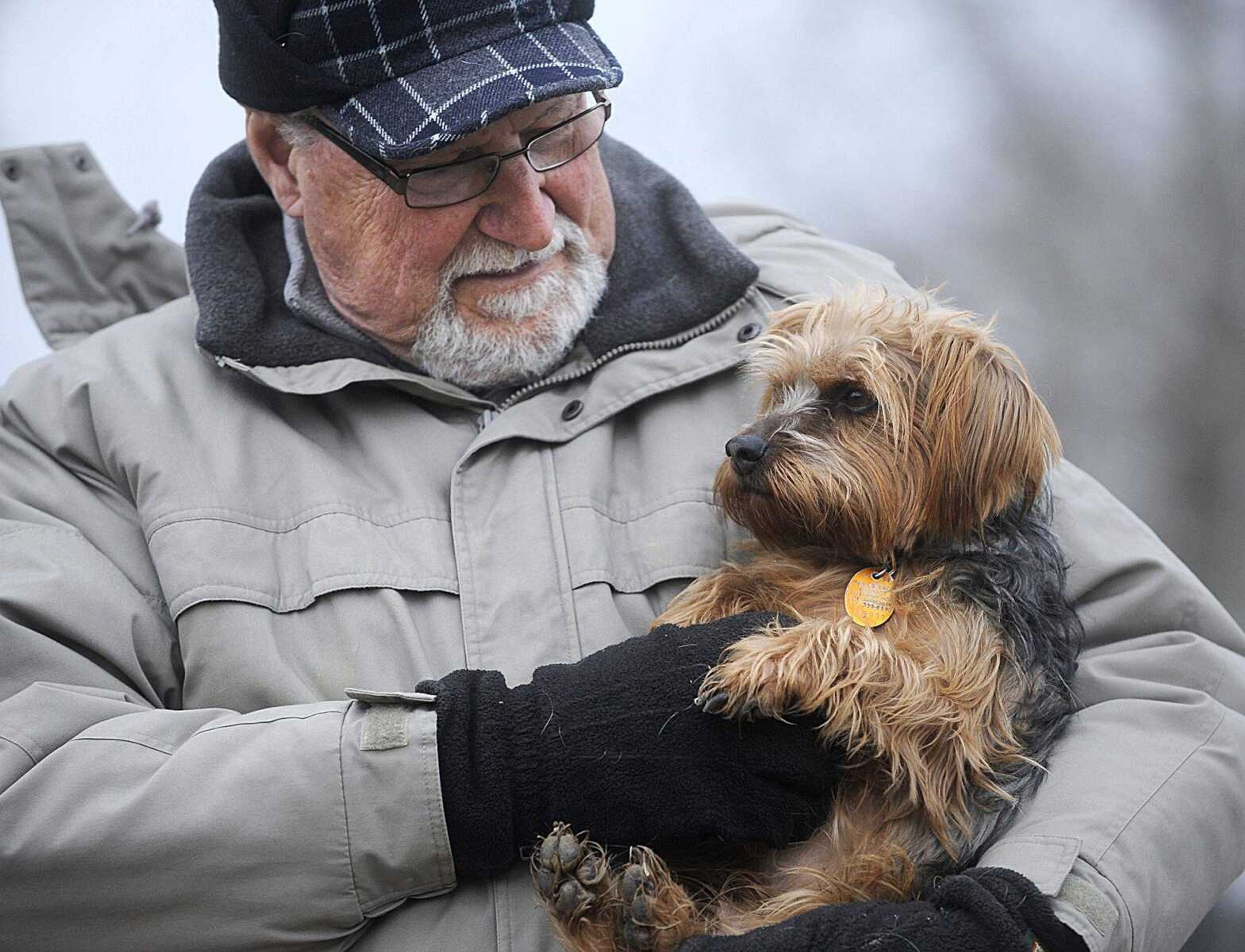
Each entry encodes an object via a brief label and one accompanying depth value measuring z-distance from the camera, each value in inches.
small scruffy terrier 194.7
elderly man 188.4
